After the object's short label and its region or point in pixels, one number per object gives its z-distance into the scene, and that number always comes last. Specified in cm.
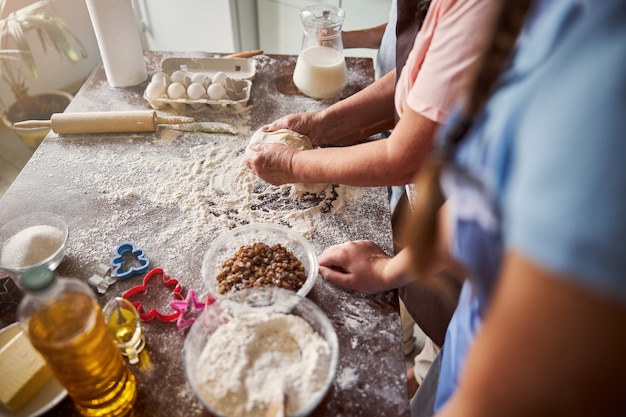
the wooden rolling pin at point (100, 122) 133
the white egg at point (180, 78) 147
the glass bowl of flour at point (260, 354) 68
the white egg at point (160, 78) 146
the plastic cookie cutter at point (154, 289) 88
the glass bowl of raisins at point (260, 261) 89
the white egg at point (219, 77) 147
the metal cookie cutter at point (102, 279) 93
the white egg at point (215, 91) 143
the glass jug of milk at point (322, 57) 142
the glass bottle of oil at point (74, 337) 61
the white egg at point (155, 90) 143
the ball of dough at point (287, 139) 122
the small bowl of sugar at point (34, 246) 92
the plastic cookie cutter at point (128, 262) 96
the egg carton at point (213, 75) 143
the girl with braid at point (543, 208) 32
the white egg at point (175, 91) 143
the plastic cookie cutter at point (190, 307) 87
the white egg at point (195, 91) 142
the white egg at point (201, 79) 147
